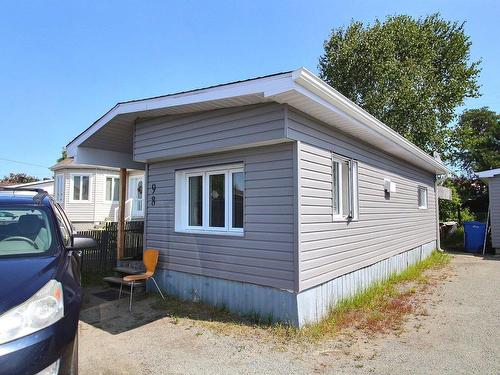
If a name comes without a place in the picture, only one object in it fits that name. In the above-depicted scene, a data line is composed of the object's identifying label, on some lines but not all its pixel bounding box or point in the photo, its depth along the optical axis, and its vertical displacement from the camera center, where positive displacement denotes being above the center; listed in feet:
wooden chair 20.97 -3.31
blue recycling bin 46.34 -3.15
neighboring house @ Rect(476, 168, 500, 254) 43.88 +1.08
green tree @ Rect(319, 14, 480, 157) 67.62 +28.09
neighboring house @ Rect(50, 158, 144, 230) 71.05 +3.41
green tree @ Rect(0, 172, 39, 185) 146.00 +13.56
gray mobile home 16.94 +1.32
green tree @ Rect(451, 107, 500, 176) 100.17 +20.38
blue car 7.59 -2.01
